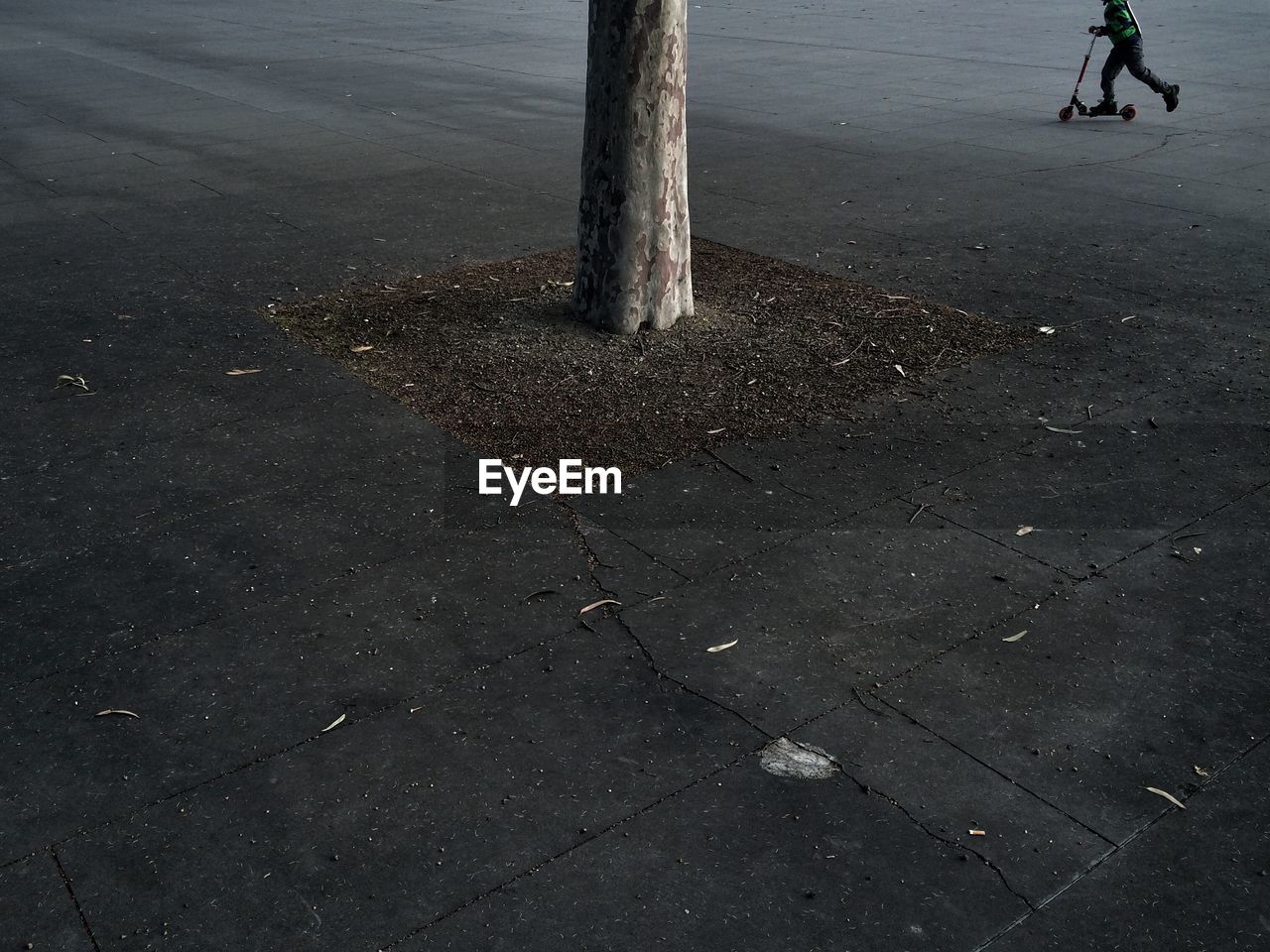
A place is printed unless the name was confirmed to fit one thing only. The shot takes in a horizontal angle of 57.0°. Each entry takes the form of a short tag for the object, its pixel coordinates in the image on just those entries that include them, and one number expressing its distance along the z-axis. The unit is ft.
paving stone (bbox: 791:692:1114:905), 11.43
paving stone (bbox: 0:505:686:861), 12.49
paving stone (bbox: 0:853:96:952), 10.53
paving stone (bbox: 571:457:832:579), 16.82
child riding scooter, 45.70
